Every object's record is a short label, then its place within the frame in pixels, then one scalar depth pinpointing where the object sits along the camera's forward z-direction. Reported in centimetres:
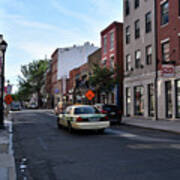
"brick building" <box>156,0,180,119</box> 2130
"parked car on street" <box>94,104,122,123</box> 2053
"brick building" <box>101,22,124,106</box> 3266
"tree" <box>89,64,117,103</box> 2628
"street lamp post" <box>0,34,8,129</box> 1634
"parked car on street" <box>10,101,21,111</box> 5744
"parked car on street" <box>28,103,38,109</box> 7679
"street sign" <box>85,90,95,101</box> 2701
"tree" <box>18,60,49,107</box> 7594
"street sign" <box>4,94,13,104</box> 2223
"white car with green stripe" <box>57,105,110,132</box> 1346
